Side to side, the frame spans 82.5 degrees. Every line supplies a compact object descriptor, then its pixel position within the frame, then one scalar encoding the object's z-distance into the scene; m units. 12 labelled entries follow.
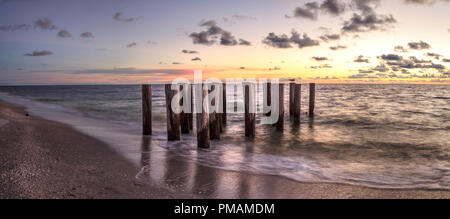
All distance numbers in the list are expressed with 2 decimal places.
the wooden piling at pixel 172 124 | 7.90
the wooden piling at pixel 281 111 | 10.29
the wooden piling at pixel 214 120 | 7.63
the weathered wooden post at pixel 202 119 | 7.12
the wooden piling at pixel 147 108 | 8.29
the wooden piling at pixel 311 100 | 16.03
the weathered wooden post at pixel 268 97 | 14.43
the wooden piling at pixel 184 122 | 9.71
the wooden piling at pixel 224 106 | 10.12
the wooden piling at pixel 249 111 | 9.16
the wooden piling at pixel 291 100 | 14.40
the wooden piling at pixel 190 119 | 10.41
